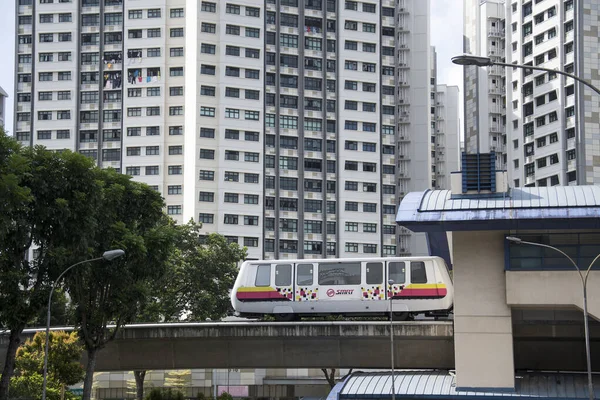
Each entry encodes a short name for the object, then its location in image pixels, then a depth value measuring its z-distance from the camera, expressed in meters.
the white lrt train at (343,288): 44.53
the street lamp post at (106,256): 35.87
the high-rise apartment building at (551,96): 98.31
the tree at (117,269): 43.09
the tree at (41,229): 38.09
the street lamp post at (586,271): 32.69
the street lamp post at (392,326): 37.55
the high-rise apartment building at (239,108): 103.81
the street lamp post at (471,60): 22.22
